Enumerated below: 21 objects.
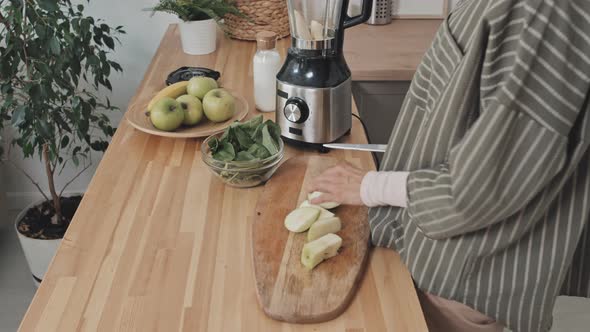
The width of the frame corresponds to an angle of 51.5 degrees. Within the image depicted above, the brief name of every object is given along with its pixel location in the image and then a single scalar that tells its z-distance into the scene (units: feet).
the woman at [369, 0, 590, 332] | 2.55
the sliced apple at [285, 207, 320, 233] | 3.59
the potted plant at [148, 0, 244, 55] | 6.38
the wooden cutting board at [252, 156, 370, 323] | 3.05
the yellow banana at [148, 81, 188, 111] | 4.98
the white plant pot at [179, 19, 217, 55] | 6.53
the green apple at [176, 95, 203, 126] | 4.82
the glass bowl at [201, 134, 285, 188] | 4.06
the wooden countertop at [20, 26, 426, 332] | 3.06
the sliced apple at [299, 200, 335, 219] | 3.67
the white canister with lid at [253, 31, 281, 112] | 5.07
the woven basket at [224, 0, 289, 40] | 6.75
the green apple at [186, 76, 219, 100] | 4.99
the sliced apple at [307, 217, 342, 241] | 3.52
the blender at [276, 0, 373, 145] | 4.37
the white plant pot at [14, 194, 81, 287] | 7.18
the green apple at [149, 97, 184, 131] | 4.70
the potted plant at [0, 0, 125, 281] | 5.90
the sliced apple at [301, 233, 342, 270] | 3.29
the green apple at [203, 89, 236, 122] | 4.84
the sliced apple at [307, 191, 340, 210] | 3.76
